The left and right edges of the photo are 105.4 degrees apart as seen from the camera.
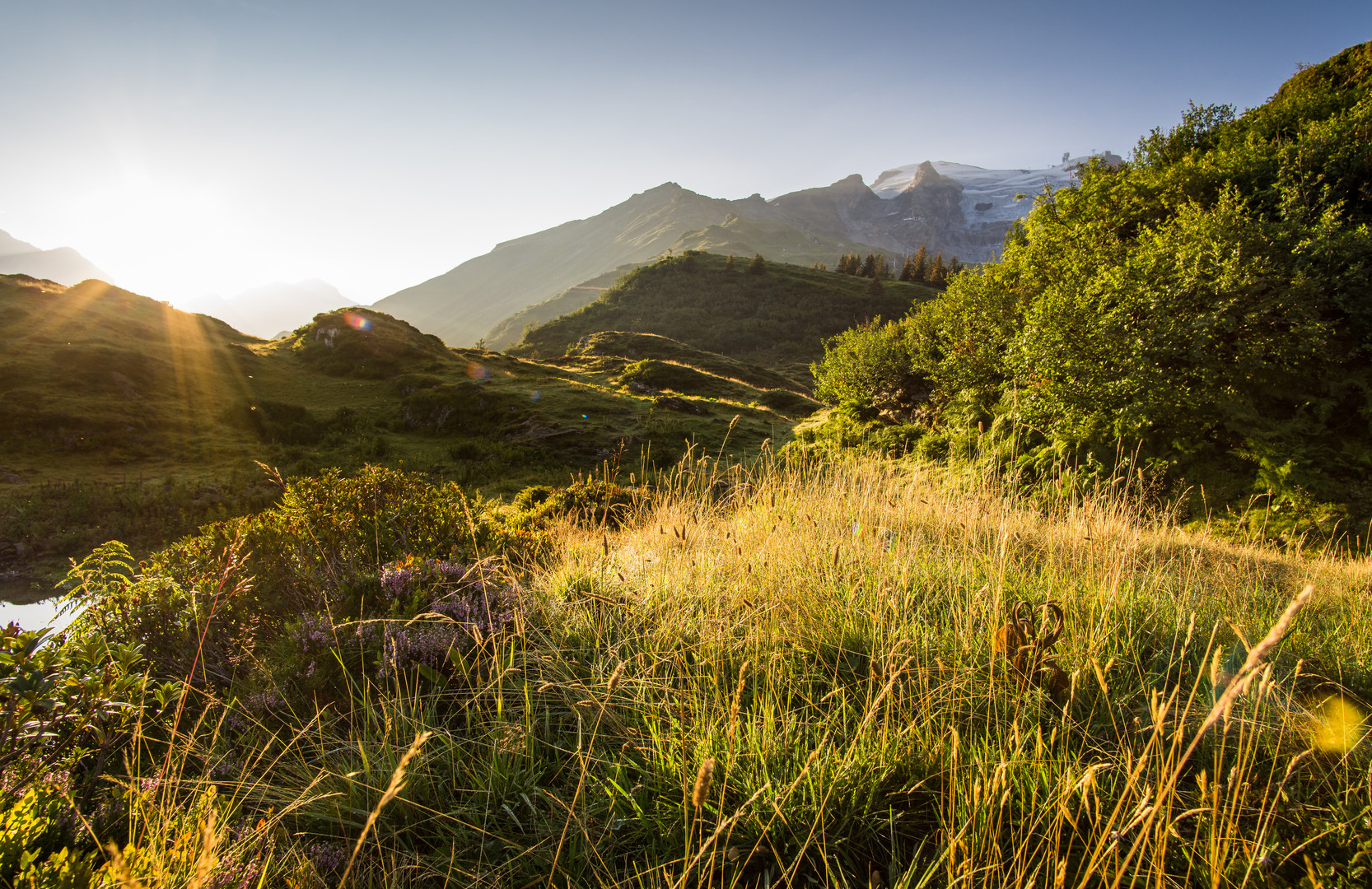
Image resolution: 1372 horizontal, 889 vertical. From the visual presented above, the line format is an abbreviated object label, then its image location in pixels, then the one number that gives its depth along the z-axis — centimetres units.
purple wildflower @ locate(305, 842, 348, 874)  198
